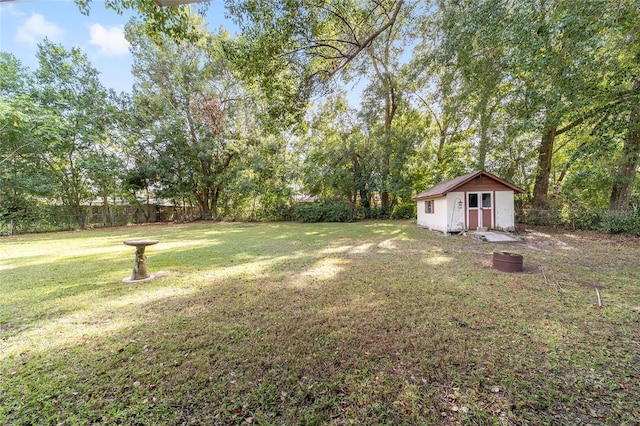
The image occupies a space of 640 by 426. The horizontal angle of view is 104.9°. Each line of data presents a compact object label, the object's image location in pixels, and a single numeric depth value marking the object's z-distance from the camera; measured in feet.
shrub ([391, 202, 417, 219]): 65.21
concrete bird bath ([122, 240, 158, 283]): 16.05
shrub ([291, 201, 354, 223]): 61.11
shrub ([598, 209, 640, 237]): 29.50
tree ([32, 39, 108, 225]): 46.42
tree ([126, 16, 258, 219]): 57.57
